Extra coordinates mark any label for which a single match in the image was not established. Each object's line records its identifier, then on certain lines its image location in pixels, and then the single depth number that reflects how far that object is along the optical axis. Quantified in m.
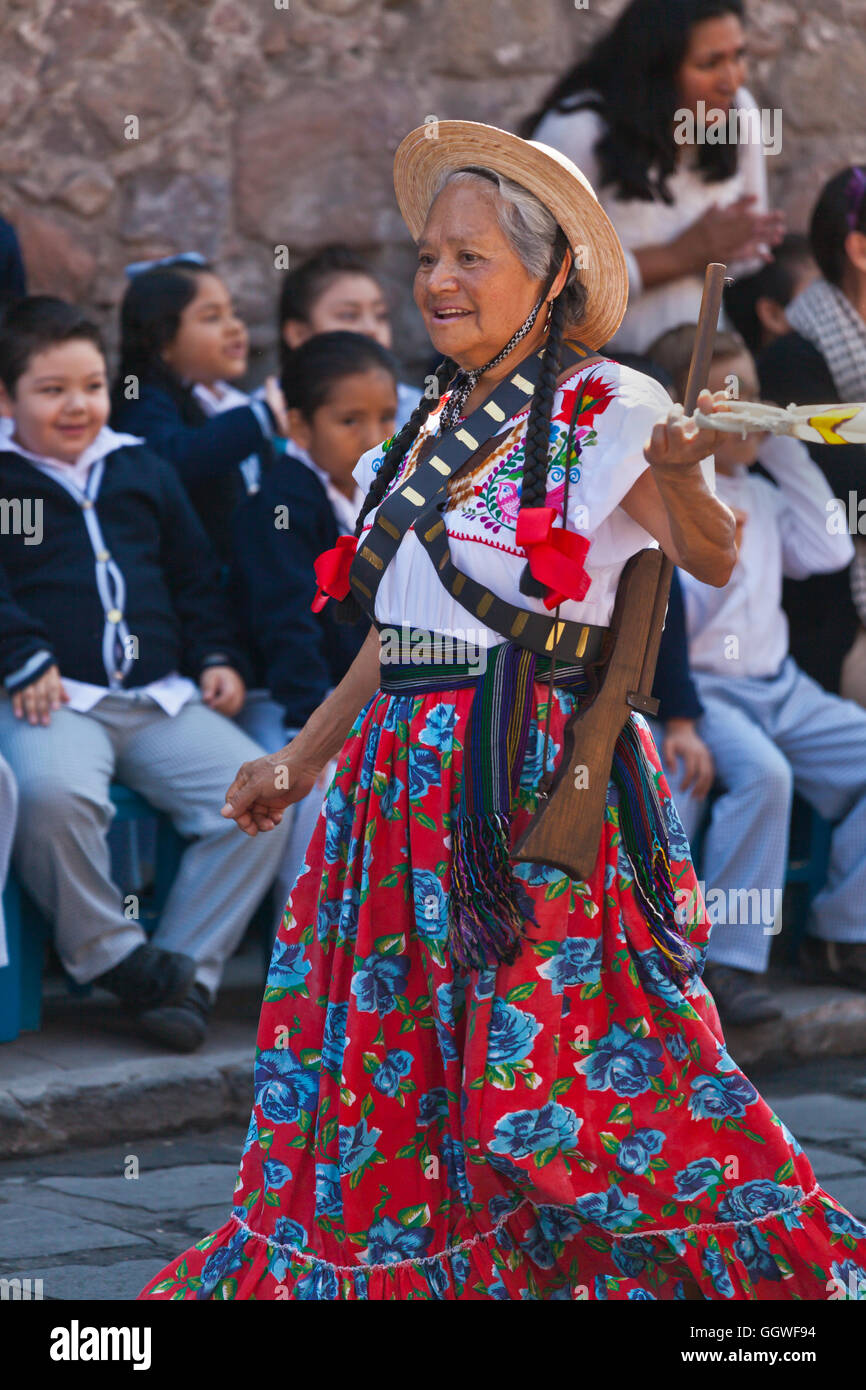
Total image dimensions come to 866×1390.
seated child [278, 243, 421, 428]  10.54
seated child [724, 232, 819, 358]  12.16
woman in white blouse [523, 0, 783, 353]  10.74
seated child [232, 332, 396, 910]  9.28
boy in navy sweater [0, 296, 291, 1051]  8.43
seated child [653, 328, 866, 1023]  9.77
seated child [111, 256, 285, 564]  9.89
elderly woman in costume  5.41
